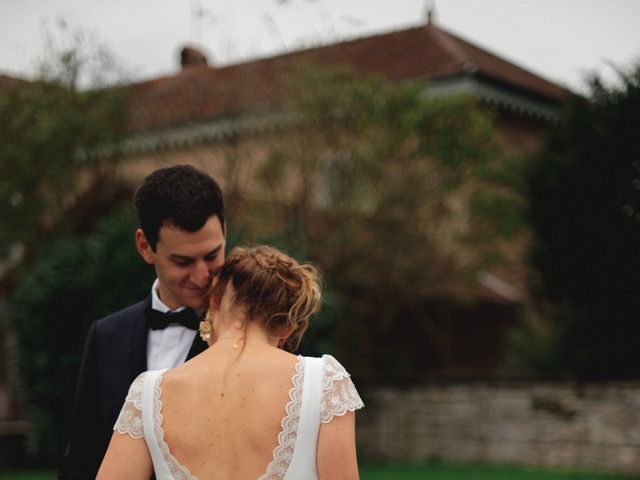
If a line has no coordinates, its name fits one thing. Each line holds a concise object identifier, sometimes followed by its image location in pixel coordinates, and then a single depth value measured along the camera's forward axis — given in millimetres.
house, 16062
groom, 3508
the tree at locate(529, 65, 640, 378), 12344
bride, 2898
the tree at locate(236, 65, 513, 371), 15352
